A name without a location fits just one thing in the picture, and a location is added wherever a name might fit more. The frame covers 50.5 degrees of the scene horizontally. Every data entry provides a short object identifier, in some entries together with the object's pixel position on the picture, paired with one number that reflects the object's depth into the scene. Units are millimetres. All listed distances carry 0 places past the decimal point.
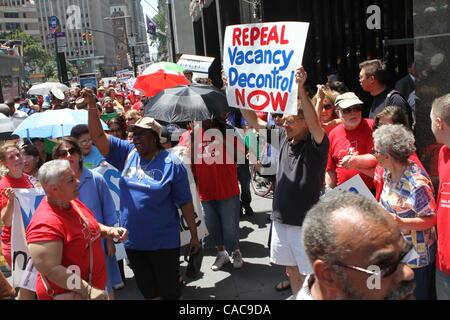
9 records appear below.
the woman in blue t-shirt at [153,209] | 3887
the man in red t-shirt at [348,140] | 4113
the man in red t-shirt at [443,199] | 2926
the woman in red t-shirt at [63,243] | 2688
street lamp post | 46875
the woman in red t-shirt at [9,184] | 4047
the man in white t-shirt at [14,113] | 12628
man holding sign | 3646
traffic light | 45750
